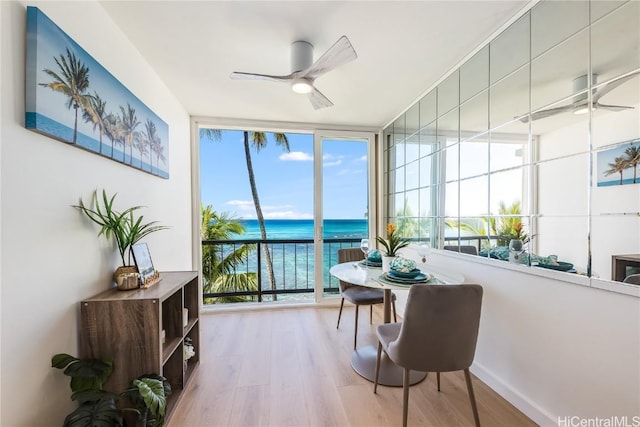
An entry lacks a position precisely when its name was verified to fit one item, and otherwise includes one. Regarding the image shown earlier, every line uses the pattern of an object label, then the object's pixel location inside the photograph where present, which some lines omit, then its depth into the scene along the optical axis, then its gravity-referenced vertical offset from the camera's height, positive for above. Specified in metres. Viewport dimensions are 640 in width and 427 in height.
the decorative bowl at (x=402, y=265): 1.79 -0.38
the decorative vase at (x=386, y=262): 1.97 -0.39
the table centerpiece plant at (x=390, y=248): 1.99 -0.29
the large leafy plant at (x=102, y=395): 1.08 -0.84
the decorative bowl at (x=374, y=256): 2.32 -0.41
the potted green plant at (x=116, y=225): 1.43 -0.09
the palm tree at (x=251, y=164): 5.41 +1.09
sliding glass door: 3.48 +0.22
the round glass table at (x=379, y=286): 1.75 -0.51
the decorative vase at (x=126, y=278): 1.52 -0.40
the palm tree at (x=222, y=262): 4.13 -0.82
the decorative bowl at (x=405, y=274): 1.76 -0.43
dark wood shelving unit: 1.31 -0.63
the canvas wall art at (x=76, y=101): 1.05 +0.56
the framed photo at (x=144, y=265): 1.61 -0.35
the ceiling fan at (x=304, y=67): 1.66 +0.97
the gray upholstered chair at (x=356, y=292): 2.45 -0.80
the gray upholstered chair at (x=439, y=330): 1.32 -0.62
